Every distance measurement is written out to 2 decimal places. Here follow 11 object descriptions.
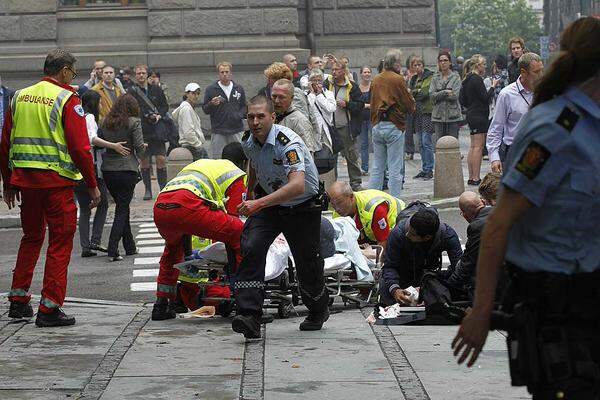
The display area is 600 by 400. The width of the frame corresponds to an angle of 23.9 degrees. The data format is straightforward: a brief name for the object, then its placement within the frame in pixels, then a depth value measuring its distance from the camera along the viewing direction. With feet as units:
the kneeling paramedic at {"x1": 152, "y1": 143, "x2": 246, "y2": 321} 29.60
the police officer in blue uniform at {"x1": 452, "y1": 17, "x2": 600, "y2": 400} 13.82
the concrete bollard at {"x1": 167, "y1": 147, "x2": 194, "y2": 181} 54.95
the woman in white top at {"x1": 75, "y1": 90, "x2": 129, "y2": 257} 44.65
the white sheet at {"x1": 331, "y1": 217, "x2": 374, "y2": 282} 32.94
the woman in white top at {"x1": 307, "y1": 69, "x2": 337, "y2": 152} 45.83
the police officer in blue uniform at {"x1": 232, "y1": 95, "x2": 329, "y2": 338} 27.25
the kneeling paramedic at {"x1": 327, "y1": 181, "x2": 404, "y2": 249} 34.91
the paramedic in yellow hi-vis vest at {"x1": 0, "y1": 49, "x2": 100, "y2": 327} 29.58
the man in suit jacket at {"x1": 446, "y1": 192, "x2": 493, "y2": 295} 28.22
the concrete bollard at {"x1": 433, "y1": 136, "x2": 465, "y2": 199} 55.83
